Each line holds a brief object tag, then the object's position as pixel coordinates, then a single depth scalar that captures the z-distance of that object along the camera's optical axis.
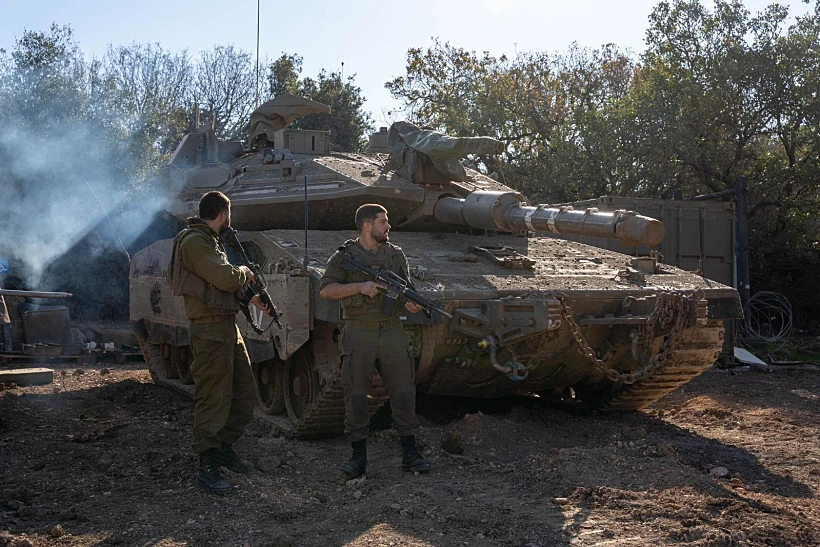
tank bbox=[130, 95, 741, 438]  6.86
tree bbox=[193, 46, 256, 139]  30.77
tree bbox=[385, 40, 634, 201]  18.53
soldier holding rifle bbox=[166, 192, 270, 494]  5.49
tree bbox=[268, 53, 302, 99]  29.31
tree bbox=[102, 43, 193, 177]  19.62
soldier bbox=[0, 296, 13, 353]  12.68
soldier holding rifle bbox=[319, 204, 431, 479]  5.82
